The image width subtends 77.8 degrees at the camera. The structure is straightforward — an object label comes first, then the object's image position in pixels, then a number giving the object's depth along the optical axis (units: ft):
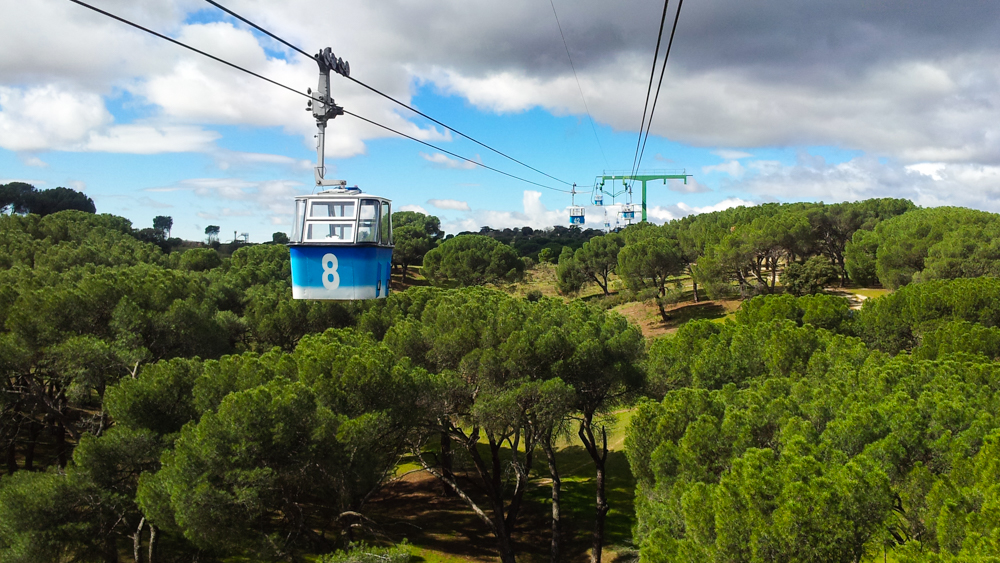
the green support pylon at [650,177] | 221.05
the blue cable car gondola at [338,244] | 37.52
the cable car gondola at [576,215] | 151.74
